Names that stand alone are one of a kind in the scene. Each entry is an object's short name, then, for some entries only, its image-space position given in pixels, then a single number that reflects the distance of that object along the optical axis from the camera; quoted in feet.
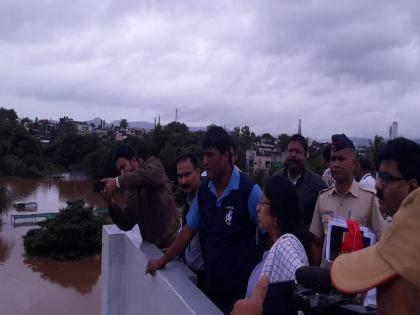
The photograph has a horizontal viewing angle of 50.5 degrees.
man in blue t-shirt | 6.93
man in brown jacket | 9.58
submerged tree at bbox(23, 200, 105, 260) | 65.67
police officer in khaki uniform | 7.52
